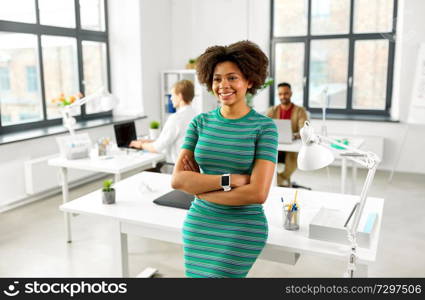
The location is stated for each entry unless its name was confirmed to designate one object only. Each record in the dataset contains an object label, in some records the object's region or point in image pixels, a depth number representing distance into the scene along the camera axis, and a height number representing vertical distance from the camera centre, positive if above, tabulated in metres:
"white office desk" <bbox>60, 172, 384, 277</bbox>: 2.00 -0.75
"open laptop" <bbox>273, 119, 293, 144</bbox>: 4.51 -0.56
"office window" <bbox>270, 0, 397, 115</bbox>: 6.60 +0.39
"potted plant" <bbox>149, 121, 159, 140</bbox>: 4.45 -0.54
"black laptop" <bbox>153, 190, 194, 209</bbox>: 2.51 -0.71
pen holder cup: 2.19 -0.71
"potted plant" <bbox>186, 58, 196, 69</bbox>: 6.90 +0.21
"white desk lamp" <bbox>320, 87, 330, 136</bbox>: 4.59 -0.23
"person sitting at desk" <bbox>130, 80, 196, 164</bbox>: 3.49 -0.35
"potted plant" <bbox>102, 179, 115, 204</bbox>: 2.60 -0.69
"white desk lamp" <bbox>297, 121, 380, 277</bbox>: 1.86 -0.35
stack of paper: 1.98 -0.71
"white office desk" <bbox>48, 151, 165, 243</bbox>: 3.77 -0.75
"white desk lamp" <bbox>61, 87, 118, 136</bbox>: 4.18 -0.25
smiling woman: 1.88 -0.42
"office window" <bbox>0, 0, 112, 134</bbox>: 5.22 +0.28
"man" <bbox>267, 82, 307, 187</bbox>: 4.96 -0.45
